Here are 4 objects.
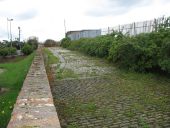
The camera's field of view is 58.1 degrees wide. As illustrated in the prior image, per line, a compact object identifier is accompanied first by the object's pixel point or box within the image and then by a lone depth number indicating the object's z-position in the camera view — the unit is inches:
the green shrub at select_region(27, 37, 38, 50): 1118.4
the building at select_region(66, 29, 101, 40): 696.2
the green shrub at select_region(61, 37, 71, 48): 898.2
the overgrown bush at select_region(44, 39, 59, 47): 1284.0
